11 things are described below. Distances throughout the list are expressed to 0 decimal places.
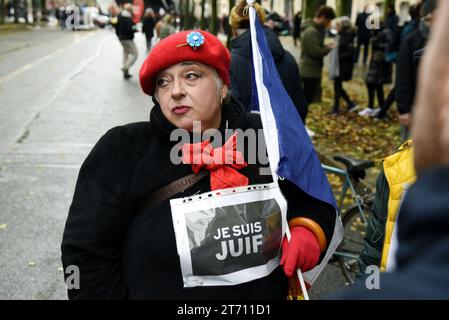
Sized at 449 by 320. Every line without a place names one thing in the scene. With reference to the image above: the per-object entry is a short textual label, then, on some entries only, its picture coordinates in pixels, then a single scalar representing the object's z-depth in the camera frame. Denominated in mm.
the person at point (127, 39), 15016
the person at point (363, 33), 16756
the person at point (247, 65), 4363
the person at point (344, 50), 10188
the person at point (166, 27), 20797
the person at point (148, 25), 25891
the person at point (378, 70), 9917
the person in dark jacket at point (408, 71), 5824
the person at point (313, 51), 9047
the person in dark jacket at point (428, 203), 525
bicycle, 4309
